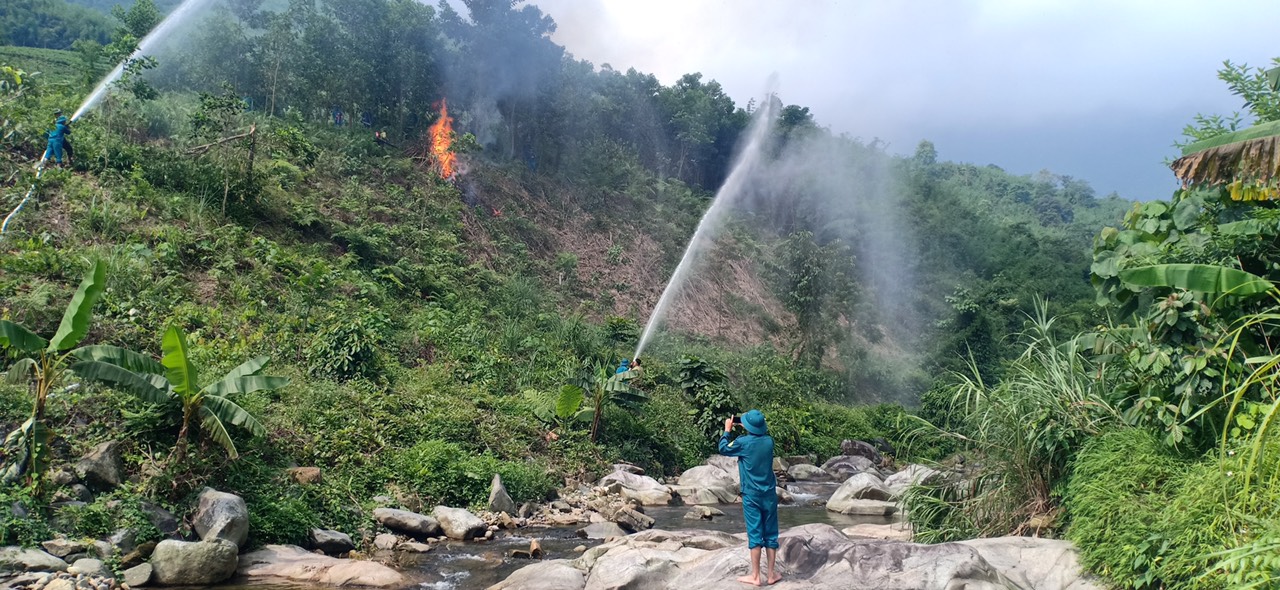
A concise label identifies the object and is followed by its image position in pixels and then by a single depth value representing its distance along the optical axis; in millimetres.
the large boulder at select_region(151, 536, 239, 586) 8602
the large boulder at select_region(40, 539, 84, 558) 8312
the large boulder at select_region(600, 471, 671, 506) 15609
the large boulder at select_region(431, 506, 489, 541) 11711
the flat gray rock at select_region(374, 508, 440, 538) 11430
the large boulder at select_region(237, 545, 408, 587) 9086
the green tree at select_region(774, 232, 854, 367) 31875
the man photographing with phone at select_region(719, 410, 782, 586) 7242
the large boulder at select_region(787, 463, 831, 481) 21125
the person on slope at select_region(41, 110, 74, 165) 17672
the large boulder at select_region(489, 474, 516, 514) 13133
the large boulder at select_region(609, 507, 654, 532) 12922
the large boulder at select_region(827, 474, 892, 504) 16609
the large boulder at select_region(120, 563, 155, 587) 8375
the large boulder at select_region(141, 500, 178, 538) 9406
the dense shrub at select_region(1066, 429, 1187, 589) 6902
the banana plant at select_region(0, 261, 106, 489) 8961
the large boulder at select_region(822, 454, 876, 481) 21959
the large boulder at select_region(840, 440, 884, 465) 23844
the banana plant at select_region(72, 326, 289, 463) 9688
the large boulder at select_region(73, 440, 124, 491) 9594
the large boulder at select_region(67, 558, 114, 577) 8039
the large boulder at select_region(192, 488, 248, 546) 9484
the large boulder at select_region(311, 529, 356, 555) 10438
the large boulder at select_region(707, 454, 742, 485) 19188
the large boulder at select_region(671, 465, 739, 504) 16391
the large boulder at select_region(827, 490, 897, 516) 15938
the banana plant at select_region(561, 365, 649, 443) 17391
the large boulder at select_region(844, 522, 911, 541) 11086
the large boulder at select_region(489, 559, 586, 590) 8555
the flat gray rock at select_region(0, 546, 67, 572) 7703
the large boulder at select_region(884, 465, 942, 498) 10250
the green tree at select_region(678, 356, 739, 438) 20875
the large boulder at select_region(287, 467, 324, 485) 11406
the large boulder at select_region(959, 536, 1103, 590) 7525
